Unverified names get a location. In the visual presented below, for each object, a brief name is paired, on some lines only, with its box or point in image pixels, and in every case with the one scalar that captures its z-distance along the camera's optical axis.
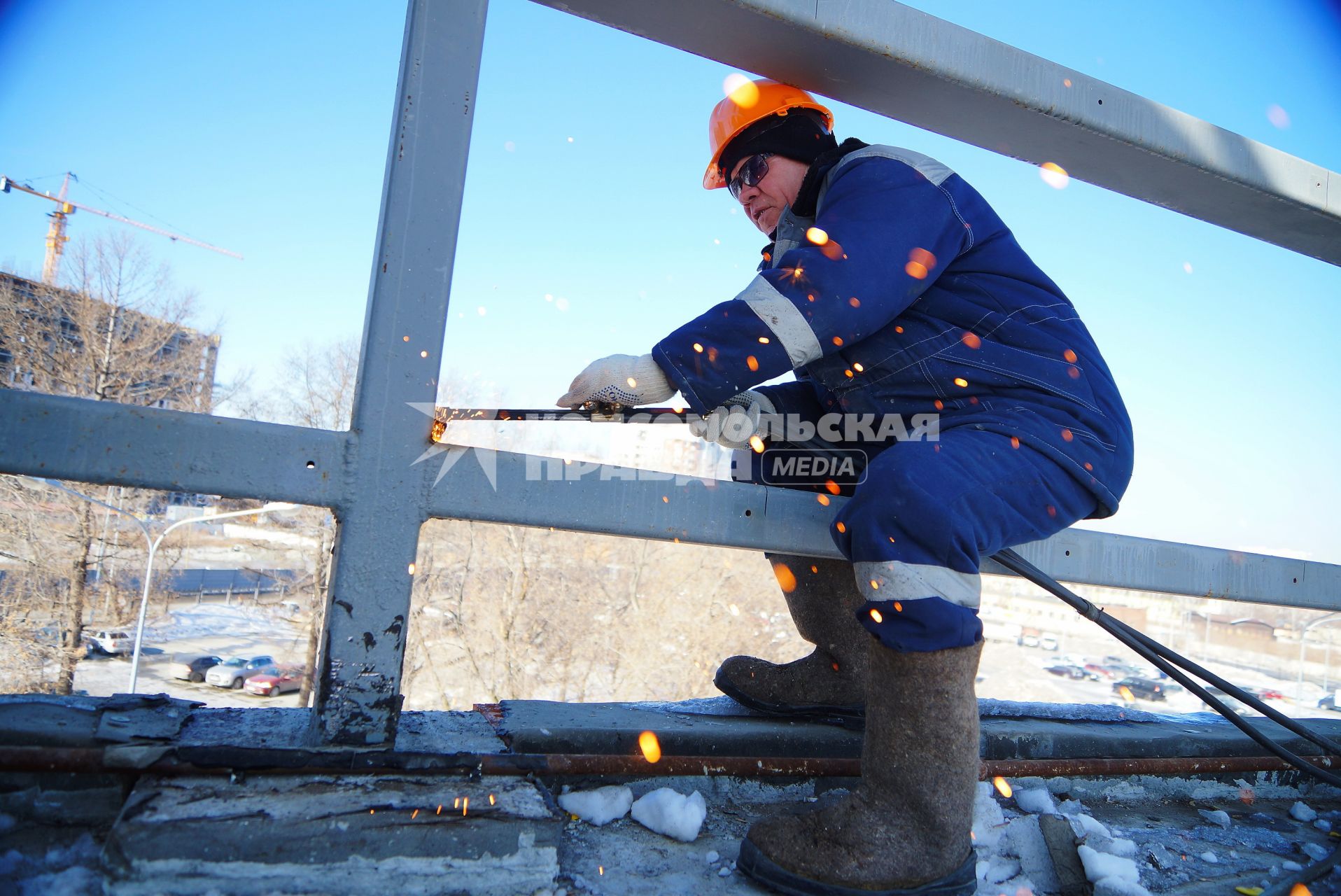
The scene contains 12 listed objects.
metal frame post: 1.04
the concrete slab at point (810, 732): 1.28
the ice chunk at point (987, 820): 1.20
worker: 0.96
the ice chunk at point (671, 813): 1.09
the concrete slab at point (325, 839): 0.81
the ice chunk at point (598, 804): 1.10
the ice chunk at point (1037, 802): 1.33
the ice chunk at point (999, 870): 1.09
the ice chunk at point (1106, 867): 1.09
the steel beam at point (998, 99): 1.38
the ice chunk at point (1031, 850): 1.12
